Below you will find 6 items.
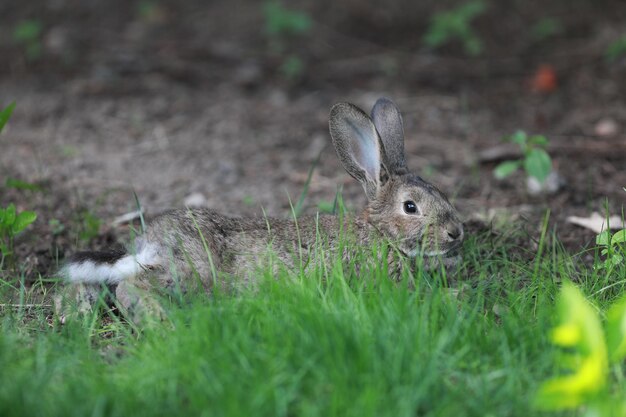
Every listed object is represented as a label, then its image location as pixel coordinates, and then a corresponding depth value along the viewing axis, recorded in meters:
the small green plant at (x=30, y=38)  19.20
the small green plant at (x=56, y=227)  10.89
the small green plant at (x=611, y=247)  8.61
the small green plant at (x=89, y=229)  10.62
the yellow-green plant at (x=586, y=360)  5.33
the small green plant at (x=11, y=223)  9.37
